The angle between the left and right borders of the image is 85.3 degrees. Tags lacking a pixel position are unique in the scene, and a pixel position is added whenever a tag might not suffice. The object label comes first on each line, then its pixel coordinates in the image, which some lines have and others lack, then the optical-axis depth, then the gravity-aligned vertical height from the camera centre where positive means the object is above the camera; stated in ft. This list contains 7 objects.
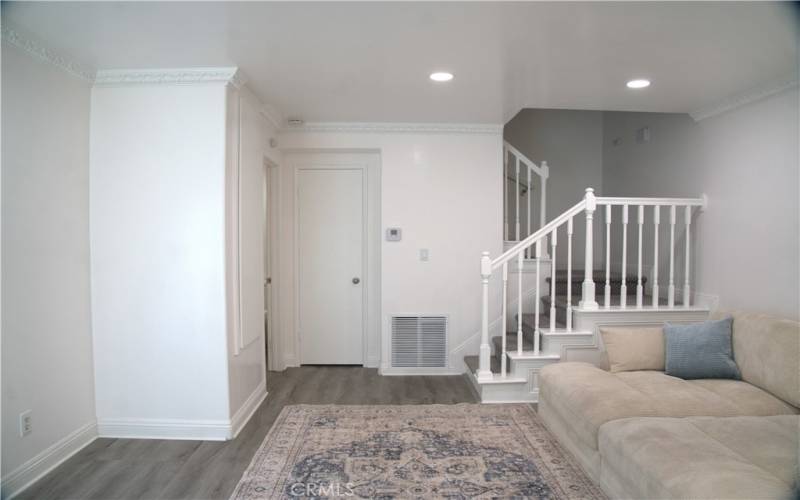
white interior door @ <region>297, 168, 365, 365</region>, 14.07 -0.30
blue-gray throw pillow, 9.12 -2.40
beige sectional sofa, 5.51 -2.93
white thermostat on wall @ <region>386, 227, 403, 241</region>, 13.38 +0.12
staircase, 11.09 -1.99
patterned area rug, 7.30 -4.17
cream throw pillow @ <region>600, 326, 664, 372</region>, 9.62 -2.43
